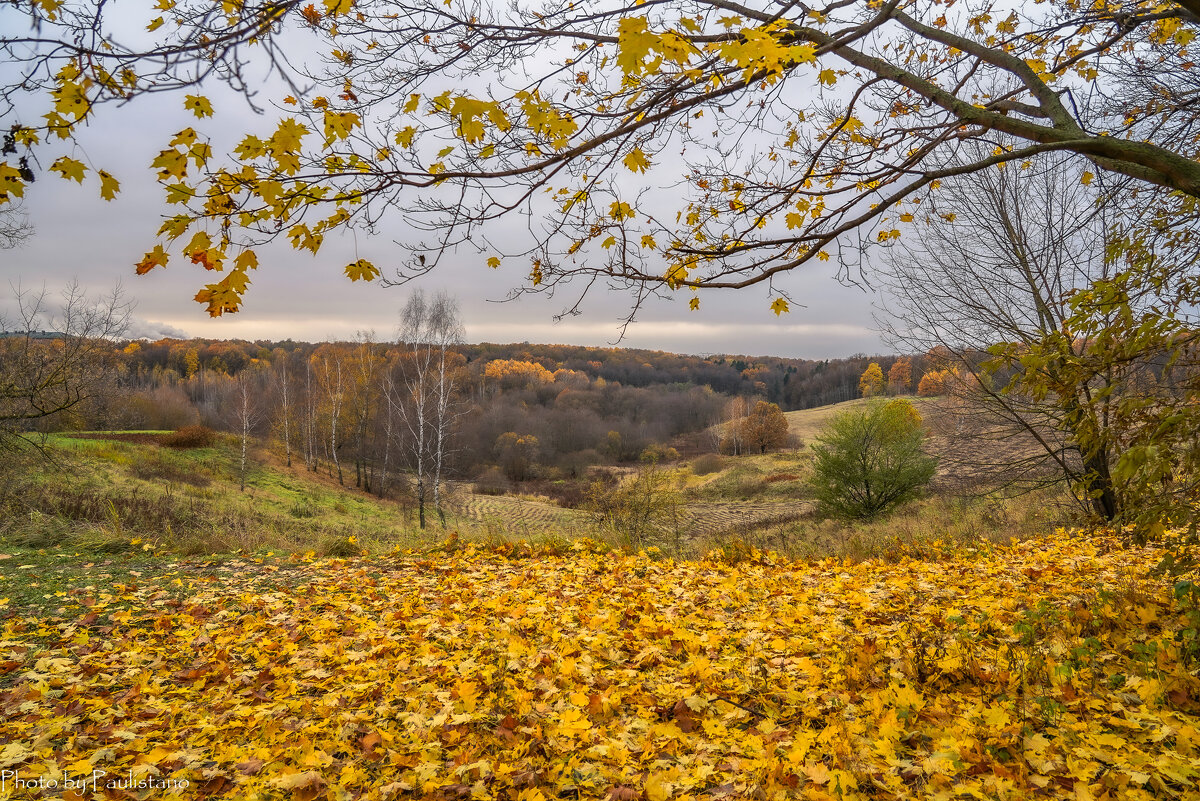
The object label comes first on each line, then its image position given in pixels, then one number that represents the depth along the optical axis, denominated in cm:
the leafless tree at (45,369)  952
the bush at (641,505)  1108
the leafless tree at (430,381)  2069
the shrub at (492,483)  4062
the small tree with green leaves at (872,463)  1766
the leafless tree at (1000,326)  823
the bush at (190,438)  2819
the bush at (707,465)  4803
